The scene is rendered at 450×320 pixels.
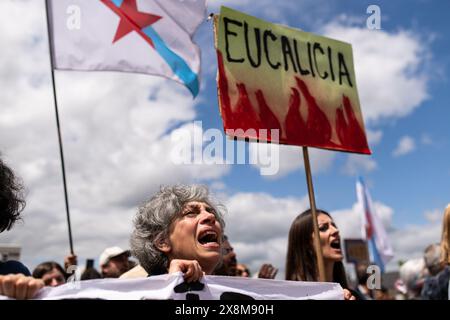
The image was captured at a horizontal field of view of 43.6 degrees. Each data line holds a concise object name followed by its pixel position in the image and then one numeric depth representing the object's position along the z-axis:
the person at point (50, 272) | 4.82
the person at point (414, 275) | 5.89
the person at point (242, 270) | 5.95
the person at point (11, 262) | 1.73
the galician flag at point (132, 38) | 4.80
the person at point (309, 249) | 3.60
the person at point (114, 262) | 5.40
